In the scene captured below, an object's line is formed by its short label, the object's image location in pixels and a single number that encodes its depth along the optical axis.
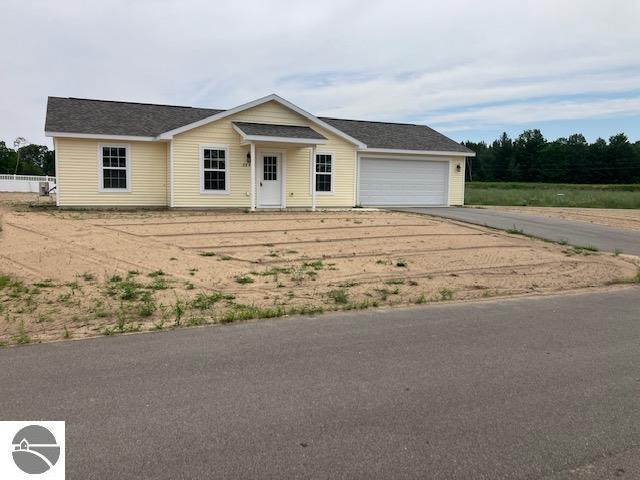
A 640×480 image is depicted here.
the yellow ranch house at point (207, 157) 19.52
